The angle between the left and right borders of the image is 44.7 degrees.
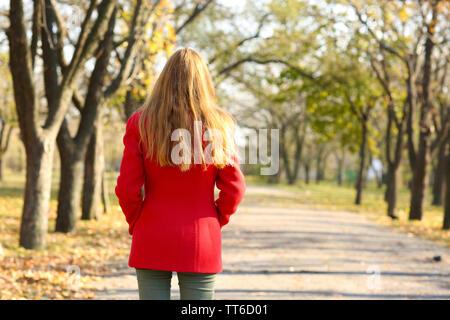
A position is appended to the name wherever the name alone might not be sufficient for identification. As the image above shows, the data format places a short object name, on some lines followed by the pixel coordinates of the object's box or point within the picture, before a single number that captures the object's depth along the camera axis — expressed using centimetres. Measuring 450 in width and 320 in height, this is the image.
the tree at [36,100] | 853
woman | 298
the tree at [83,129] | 1138
